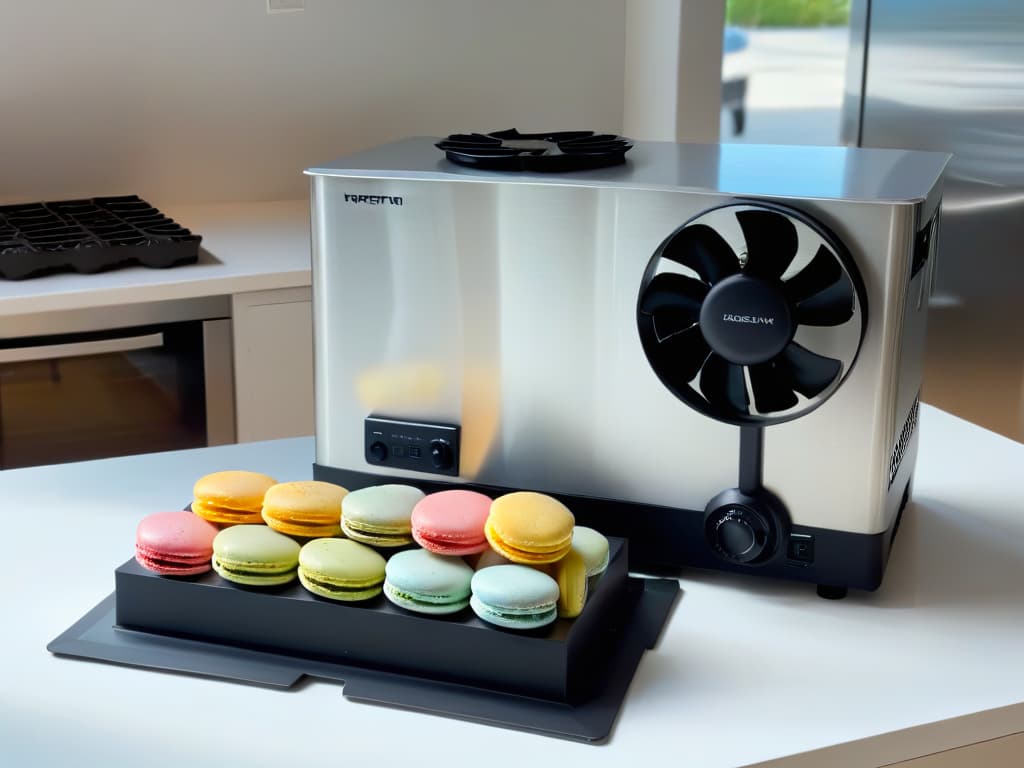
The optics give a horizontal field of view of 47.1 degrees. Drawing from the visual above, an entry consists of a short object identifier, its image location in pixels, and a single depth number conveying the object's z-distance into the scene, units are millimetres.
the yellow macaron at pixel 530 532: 762
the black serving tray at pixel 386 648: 744
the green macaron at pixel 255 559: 792
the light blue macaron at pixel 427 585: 755
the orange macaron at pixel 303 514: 823
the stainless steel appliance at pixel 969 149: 2461
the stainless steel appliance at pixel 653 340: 829
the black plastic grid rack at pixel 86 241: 1871
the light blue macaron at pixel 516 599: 733
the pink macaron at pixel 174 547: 811
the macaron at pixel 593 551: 802
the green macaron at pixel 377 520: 805
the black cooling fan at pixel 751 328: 820
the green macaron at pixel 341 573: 773
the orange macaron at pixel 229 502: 849
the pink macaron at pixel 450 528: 778
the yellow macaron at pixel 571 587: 760
